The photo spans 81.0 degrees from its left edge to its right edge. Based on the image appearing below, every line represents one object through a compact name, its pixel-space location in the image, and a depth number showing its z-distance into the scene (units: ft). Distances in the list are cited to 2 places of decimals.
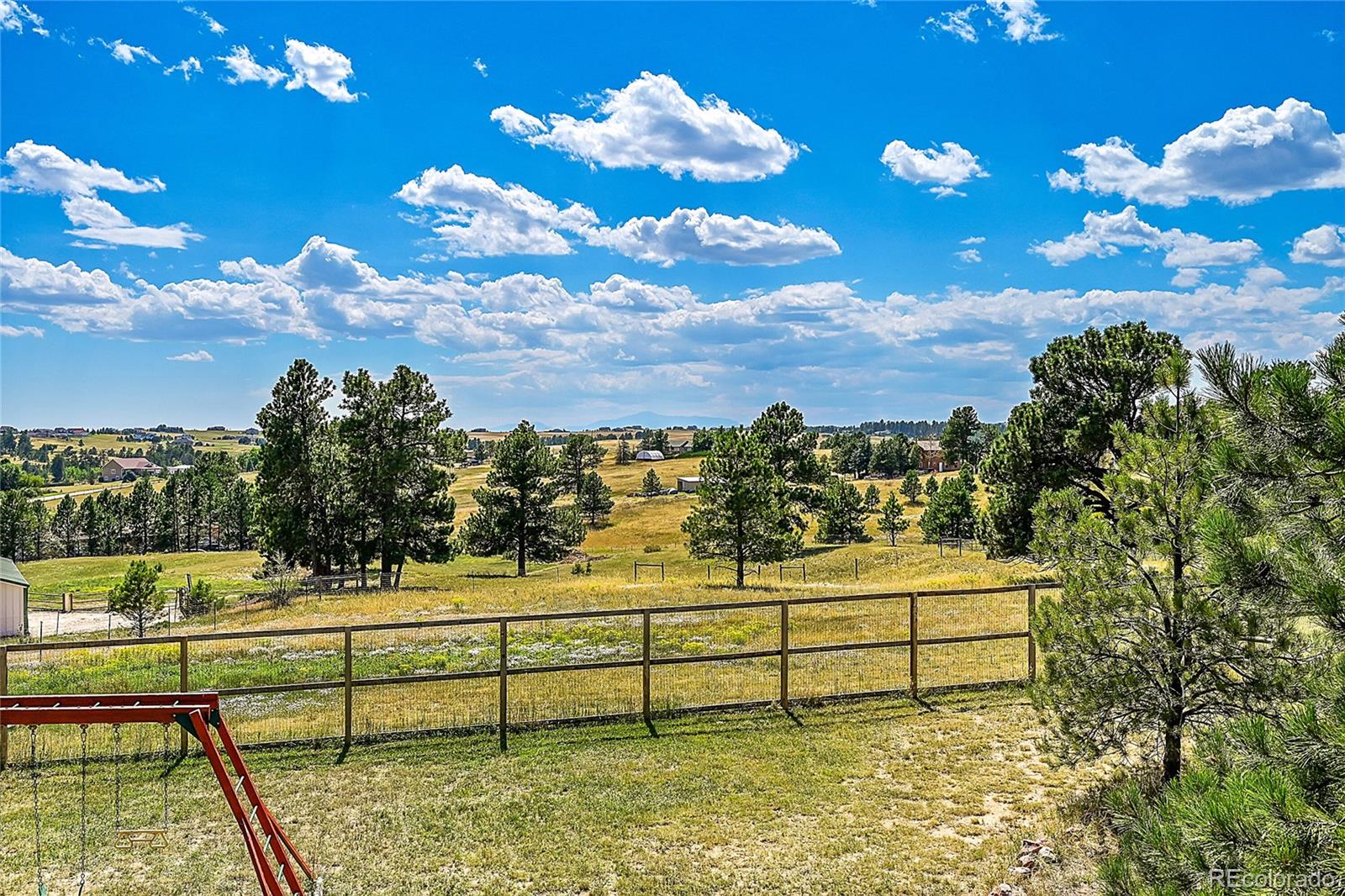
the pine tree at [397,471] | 115.03
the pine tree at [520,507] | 133.90
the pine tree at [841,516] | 170.19
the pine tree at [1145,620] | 21.35
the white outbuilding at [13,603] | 91.71
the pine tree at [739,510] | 92.94
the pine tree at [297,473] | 114.73
